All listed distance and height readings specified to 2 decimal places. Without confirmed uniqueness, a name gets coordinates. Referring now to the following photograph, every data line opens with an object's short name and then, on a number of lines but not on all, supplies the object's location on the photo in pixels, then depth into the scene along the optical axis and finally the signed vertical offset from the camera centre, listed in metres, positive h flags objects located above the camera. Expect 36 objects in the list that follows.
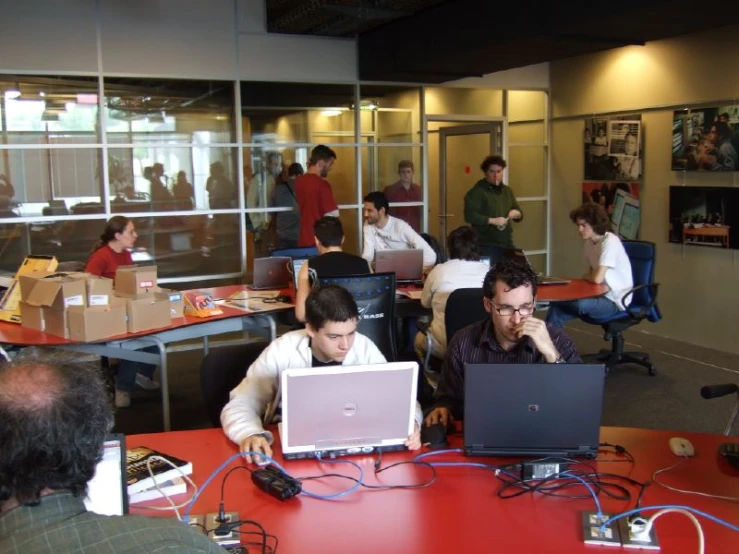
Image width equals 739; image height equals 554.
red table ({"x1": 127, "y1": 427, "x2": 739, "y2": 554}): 1.83 -0.80
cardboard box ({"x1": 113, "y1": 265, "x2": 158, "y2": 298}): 4.53 -0.47
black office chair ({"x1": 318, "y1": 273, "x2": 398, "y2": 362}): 4.27 -0.59
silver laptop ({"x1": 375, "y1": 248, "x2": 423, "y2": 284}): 5.71 -0.50
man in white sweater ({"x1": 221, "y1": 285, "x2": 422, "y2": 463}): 2.65 -0.54
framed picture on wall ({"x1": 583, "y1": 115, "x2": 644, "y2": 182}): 7.46 +0.45
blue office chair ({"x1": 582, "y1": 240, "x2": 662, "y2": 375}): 5.89 -0.88
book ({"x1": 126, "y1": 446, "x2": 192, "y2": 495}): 2.11 -0.75
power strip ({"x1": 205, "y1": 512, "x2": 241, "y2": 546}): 1.85 -0.80
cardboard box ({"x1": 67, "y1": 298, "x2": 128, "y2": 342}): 4.20 -0.65
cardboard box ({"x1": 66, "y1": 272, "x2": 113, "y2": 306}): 4.28 -0.49
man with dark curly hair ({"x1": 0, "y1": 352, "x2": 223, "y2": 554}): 1.17 -0.43
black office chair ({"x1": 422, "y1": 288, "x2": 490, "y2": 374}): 4.12 -0.60
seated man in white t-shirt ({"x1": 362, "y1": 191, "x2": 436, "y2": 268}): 6.33 -0.30
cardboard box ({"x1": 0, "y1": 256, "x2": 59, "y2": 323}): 4.67 -0.58
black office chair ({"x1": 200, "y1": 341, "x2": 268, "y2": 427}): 2.92 -0.66
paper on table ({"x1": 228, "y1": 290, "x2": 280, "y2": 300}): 5.44 -0.67
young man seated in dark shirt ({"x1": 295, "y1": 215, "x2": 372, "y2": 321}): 4.61 -0.39
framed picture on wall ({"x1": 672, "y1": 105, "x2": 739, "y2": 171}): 6.45 +0.45
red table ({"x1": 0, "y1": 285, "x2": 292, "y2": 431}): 4.25 -0.77
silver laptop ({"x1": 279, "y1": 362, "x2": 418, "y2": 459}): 2.16 -0.60
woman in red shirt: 5.36 -0.40
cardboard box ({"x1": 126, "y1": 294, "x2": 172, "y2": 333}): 4.41 -0.63
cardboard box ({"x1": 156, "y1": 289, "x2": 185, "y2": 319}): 4.66 -0.61
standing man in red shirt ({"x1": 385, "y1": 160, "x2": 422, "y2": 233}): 8.00 +0.04
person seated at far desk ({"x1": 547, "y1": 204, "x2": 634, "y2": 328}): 5.75 -0.56
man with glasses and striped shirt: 2.71 -0.51
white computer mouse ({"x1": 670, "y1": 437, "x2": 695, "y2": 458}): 2.32 -0.76
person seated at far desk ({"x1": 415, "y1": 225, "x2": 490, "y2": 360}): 4.66 -0.48
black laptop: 2.16 -0.60
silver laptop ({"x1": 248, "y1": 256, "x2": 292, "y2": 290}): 5.71 -0.54
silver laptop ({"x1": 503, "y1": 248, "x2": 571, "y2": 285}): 5.75 -0.64
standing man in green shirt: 7.43 -0.11
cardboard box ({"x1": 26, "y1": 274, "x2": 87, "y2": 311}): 4.24 -0.49
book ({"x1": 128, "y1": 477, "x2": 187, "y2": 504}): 2.10 -0.78
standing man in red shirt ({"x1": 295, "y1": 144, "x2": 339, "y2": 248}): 6.95 +0.03
